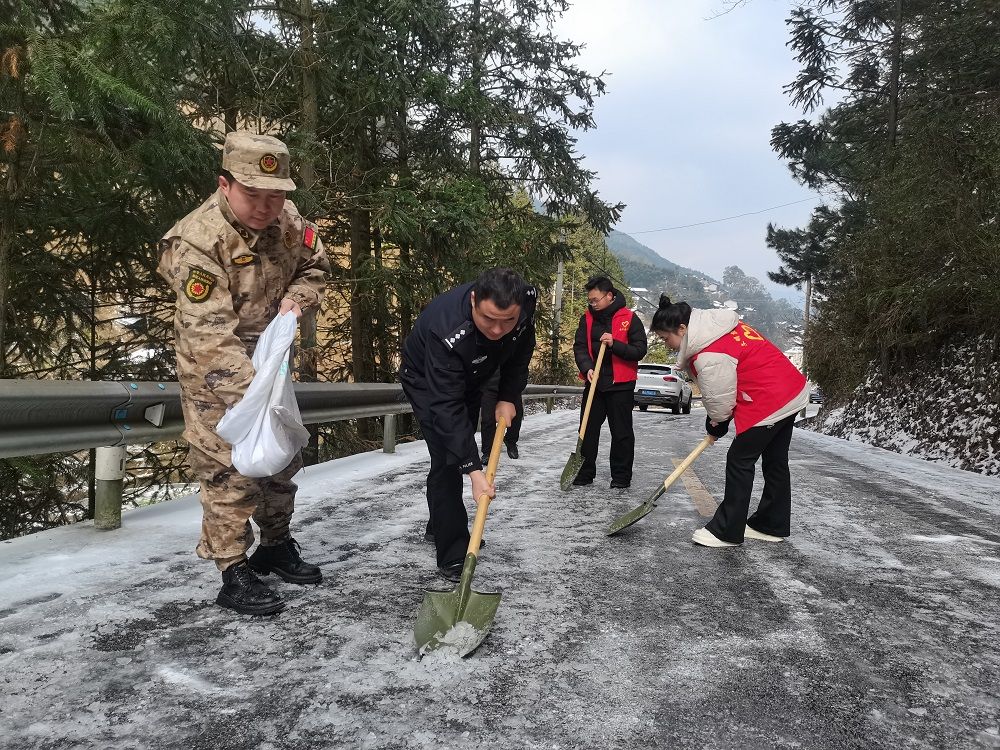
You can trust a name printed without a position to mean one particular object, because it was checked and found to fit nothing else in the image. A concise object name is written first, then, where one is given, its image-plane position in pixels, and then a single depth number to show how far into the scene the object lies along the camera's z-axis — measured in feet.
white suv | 69.62
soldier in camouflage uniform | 9.15
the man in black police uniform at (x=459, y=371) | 9.88
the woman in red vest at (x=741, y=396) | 13.67
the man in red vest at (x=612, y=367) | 20.35
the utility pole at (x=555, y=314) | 61.82
